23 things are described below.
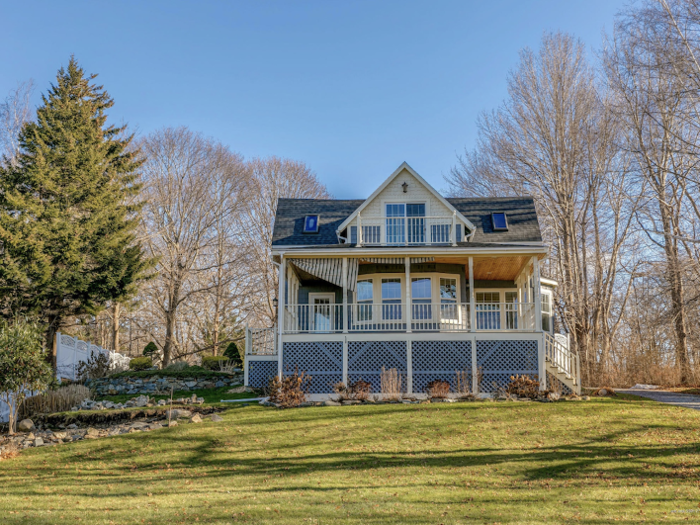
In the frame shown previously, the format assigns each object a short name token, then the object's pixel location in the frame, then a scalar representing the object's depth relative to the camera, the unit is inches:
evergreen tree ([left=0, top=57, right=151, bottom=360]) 853.8
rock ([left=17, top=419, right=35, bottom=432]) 607.5
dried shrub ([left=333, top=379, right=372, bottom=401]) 669.3
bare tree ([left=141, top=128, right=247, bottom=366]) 1213.8
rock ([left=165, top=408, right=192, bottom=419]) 595.5
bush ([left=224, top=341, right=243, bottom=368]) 1037.2
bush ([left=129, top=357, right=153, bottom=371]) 991.6
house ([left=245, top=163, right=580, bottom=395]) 700.0
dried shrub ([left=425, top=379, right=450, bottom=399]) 668.4
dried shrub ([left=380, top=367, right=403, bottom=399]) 677.3
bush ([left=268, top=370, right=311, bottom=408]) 644.1
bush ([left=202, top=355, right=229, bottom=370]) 1032.8
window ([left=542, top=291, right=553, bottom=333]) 922.7
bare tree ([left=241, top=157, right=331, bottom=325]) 1300.4
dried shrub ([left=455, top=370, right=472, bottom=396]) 684.7
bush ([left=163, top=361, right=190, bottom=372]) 938.7
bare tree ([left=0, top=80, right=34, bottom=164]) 1095.0
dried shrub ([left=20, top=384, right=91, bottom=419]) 681.6
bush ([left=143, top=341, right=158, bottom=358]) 1122.0
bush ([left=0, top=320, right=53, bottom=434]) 572.1
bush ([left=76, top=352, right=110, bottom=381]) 922.7
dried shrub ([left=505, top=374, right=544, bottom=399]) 652.7
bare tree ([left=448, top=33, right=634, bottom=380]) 1004.6
